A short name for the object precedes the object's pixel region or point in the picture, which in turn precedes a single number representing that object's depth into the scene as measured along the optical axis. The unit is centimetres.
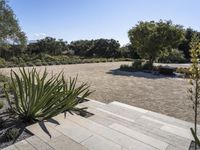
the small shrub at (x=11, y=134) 253
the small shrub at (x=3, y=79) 631
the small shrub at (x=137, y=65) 1317
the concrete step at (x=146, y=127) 275
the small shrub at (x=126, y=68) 1289
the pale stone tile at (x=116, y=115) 357
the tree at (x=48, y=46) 2730
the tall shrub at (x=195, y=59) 179
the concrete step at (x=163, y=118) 356
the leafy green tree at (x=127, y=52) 2651
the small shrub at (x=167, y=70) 1117
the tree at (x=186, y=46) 2625
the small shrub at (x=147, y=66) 1302
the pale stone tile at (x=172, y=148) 253
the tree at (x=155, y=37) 1221
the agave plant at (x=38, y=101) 305
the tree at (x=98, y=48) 2874
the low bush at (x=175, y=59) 2161
